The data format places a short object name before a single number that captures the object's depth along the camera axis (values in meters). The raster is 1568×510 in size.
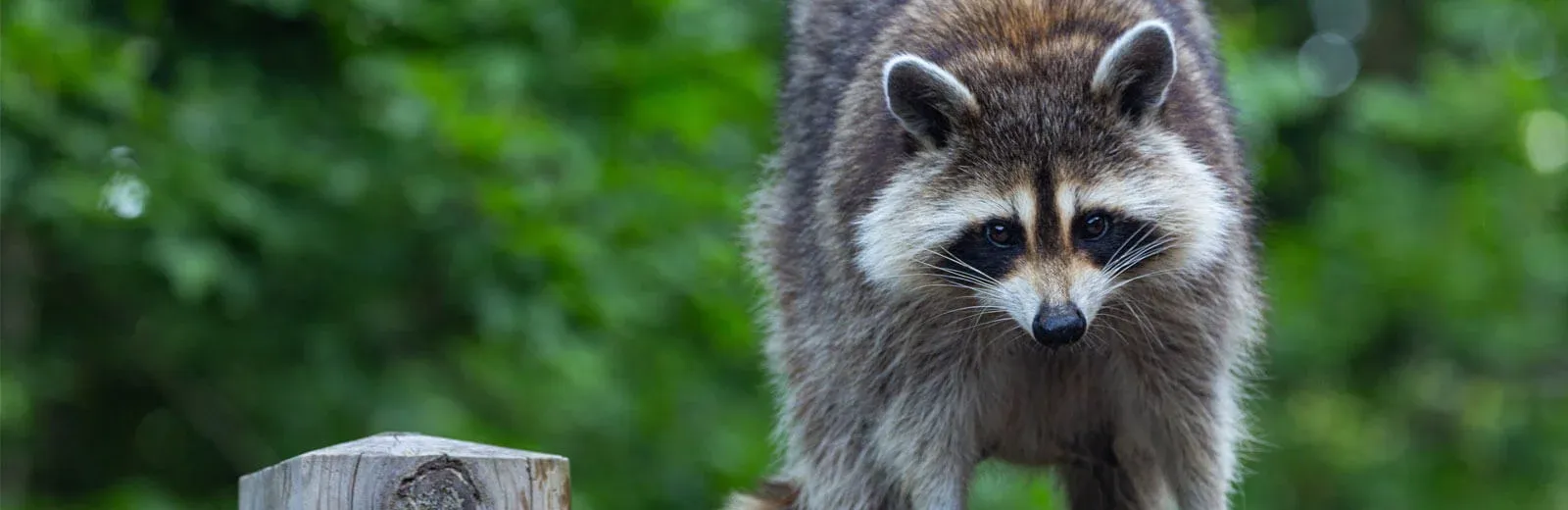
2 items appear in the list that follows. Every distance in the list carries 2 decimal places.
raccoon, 6.48
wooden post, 5.05
